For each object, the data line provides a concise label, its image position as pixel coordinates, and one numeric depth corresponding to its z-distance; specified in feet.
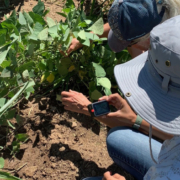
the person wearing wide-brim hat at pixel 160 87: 2.24
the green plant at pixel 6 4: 5.65
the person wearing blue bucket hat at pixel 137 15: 3.29
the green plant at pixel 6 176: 2.87
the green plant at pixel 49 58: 3.57
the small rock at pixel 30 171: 4.03
